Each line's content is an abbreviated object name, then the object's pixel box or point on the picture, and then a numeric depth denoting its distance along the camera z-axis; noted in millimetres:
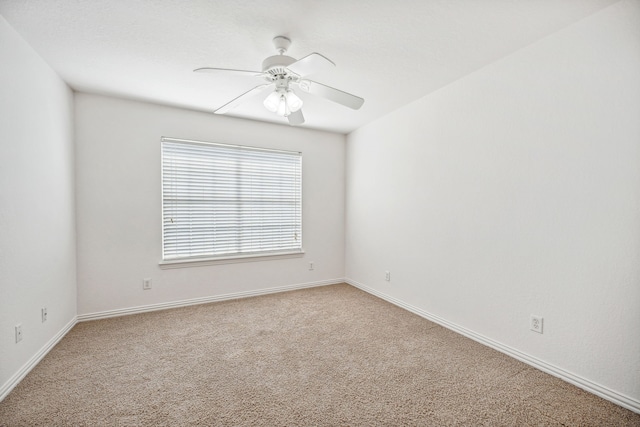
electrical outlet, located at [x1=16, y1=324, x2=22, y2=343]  1996
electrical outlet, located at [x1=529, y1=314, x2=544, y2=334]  2137
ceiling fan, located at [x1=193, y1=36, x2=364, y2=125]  1798
